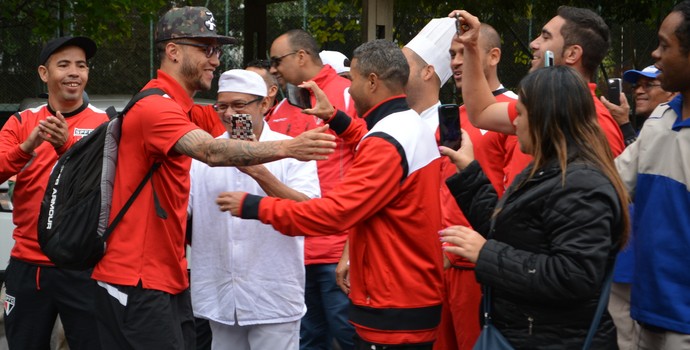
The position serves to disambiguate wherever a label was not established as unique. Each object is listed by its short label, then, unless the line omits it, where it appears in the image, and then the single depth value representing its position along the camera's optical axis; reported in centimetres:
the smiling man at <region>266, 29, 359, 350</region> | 645
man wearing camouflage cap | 435
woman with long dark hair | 342
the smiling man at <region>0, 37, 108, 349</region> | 579
